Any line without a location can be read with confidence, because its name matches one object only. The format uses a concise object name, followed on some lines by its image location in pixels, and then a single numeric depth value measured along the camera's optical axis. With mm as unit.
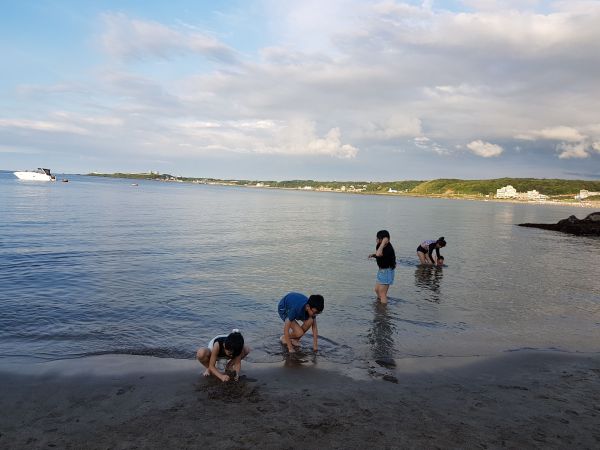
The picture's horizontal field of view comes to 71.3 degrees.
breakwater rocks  44812
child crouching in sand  7355
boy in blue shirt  8961
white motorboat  156375
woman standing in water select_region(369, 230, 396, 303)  13258
